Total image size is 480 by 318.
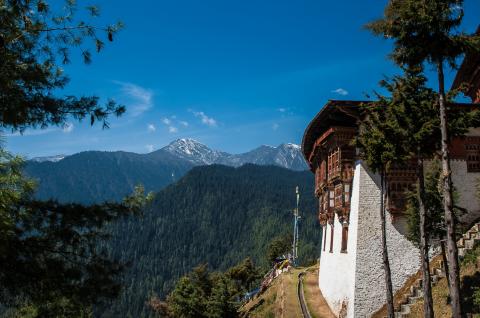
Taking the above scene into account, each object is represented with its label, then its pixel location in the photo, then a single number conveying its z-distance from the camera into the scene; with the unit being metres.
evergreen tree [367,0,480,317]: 14.71
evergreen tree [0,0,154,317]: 10.00
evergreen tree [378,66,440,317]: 18.44
